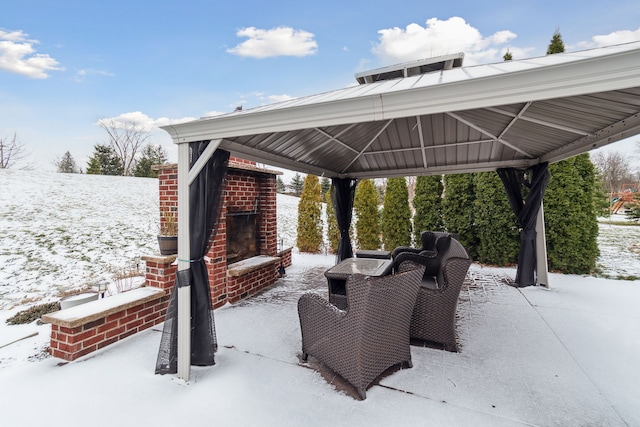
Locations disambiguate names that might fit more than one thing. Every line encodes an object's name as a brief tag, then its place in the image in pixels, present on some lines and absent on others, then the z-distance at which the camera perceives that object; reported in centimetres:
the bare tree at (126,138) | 2170
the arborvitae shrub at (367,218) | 745
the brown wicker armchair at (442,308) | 258
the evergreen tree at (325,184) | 1939
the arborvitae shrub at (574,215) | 521
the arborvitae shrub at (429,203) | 652
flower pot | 335
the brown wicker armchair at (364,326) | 199
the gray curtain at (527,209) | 446
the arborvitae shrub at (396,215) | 694
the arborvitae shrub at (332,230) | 805
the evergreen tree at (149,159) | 1978
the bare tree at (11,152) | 1673
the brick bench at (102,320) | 249
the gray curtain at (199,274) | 238
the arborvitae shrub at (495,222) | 577
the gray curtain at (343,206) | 574
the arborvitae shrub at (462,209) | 620
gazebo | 155
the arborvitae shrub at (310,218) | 811
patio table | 309
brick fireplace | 344
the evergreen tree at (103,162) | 1879
